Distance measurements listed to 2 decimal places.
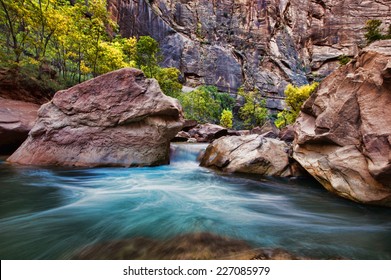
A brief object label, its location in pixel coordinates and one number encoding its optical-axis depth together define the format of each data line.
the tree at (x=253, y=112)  40.81
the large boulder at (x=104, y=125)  7.01
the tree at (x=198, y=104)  35.03
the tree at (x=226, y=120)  41.53
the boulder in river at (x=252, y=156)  6.89
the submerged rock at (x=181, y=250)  2.14
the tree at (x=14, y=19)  10.49
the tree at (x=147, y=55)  20.94
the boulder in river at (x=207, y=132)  19.11
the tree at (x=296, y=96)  24.02
